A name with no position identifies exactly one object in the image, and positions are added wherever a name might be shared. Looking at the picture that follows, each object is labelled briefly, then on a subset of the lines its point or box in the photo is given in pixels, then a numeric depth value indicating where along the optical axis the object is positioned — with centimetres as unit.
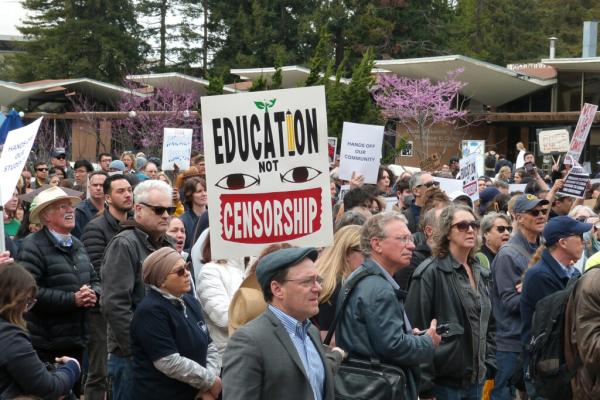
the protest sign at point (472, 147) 2775
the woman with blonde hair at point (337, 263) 616
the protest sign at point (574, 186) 1082
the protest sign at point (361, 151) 1344
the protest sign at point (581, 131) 1311
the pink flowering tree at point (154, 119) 4225
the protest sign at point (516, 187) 1574
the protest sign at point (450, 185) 1325
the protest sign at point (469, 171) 1391
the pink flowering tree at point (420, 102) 4256
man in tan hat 717
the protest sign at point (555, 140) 2225
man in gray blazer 422
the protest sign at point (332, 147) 2021
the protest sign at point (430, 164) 2604
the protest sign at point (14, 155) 693
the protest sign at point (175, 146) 1808
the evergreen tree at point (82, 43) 6100
